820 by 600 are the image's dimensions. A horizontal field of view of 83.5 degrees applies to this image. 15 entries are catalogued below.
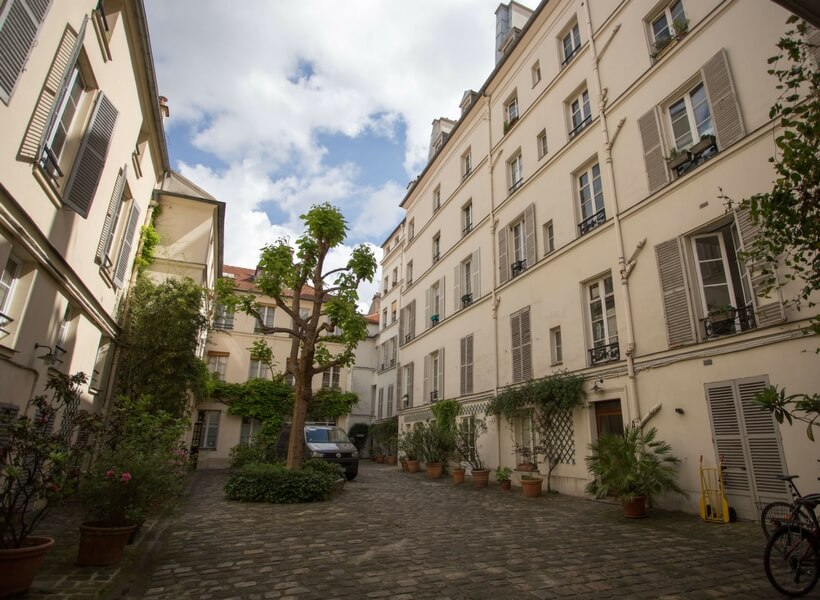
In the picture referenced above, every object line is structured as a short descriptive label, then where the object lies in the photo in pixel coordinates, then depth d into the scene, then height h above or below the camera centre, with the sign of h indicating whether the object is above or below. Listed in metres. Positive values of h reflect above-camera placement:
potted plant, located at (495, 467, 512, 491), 12.01 -0.64
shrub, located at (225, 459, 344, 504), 9.28 -0.81
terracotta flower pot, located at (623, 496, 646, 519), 7.79 -0.82
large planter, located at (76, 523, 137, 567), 4.61 -1.04
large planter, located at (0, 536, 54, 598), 3.62 -1.00
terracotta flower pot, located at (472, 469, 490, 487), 12.86 -0.69
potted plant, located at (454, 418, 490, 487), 13.93 +0.29
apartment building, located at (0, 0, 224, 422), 5.45 +3.73
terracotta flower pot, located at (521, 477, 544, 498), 10.66 -0.75
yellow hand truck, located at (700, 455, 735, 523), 7.12 -0.59
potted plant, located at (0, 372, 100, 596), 3.66 -0.41
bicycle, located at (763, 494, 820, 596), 4.04 -0.80
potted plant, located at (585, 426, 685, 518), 7.83 -0.19
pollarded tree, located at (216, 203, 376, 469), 10.56 +3.46
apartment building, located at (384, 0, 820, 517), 7.57 +4.79
